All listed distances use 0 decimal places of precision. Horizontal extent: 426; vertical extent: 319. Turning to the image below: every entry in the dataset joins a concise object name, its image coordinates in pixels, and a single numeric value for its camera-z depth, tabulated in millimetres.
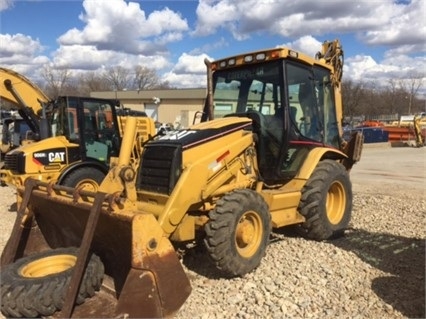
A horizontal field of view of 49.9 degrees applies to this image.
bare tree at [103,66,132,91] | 74688
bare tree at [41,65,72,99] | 63362
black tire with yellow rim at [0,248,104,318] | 3752
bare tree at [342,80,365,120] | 52125
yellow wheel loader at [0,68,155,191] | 8469
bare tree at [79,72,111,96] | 75250
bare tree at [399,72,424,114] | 70125
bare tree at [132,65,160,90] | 76438
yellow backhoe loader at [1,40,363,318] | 3811
